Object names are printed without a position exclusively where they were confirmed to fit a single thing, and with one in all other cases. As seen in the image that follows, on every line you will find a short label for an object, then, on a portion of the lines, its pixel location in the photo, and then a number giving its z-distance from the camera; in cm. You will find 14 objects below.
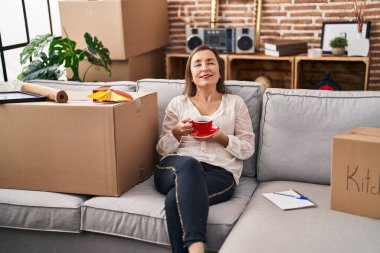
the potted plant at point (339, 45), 378
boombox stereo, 405
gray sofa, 162
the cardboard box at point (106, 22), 351
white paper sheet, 183
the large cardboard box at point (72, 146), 191
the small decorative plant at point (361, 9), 388
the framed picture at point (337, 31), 388
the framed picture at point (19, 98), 199
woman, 171
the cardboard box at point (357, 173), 167
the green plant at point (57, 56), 312
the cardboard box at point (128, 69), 358
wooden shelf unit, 391
